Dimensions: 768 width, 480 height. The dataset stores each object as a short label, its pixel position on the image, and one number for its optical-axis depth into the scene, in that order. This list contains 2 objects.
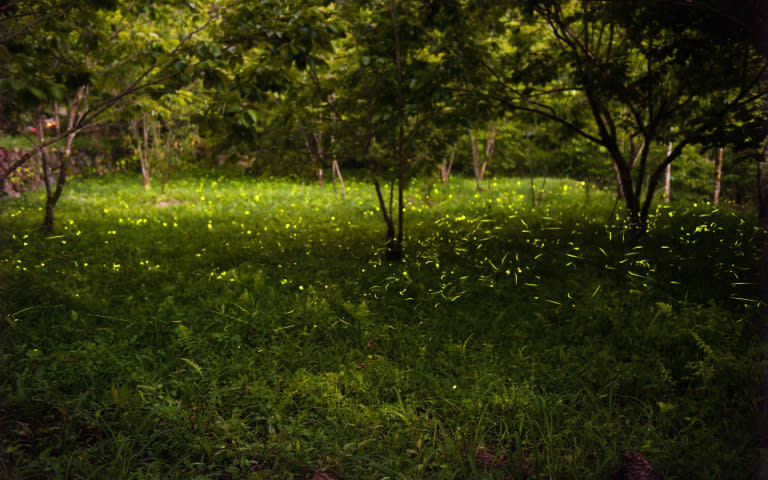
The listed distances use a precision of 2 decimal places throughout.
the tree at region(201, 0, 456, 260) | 4.34
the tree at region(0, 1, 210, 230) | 3.26
